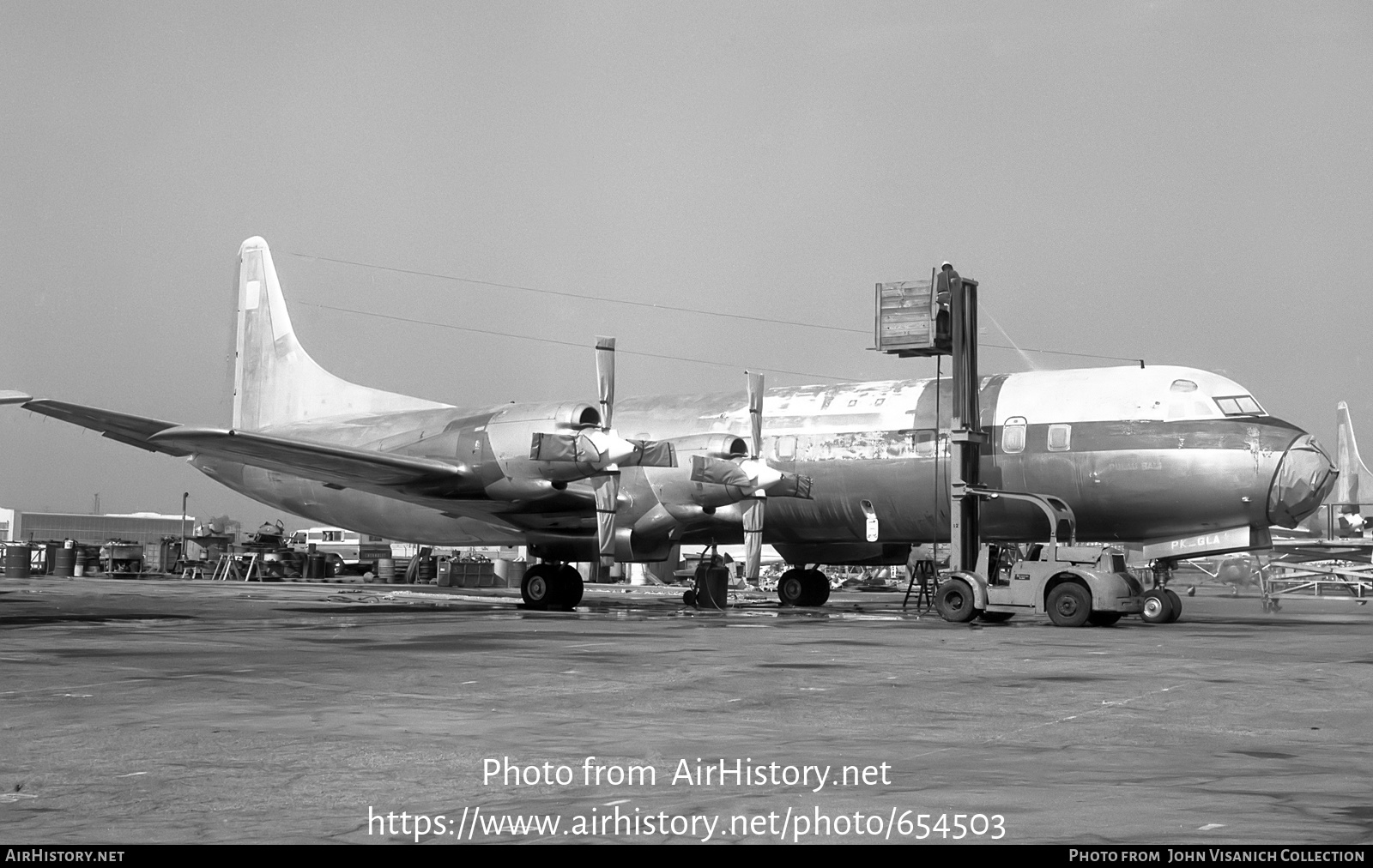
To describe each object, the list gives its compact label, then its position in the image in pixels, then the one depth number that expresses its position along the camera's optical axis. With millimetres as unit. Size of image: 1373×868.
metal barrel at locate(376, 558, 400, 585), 59906
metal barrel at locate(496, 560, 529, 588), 53344
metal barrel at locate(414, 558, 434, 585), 56969
